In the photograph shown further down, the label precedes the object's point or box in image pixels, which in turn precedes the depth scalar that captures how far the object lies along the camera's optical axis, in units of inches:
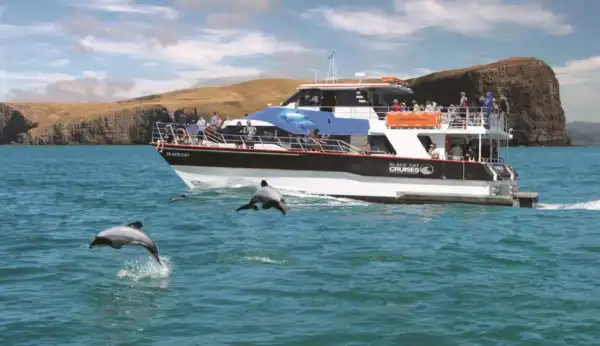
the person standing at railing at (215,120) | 1203.2
